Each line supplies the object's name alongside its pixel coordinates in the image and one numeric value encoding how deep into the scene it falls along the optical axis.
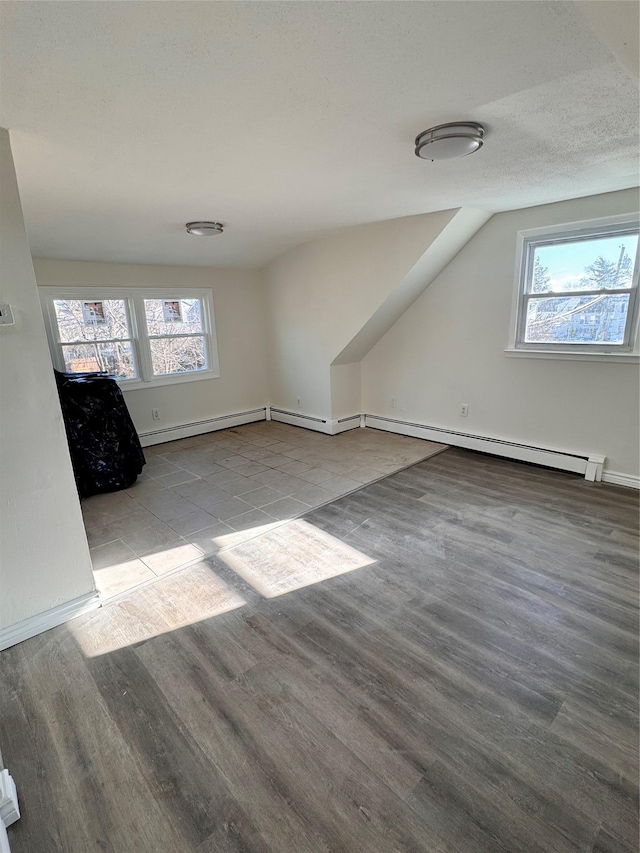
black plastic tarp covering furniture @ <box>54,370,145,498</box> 3.46
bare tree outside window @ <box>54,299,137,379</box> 4.09
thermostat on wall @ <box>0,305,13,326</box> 1.65
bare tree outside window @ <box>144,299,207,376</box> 4.69
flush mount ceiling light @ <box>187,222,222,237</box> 3.32
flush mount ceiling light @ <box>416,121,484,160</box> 1.76
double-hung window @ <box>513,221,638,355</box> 3.15
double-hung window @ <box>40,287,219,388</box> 4.07
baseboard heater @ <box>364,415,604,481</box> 3.51
